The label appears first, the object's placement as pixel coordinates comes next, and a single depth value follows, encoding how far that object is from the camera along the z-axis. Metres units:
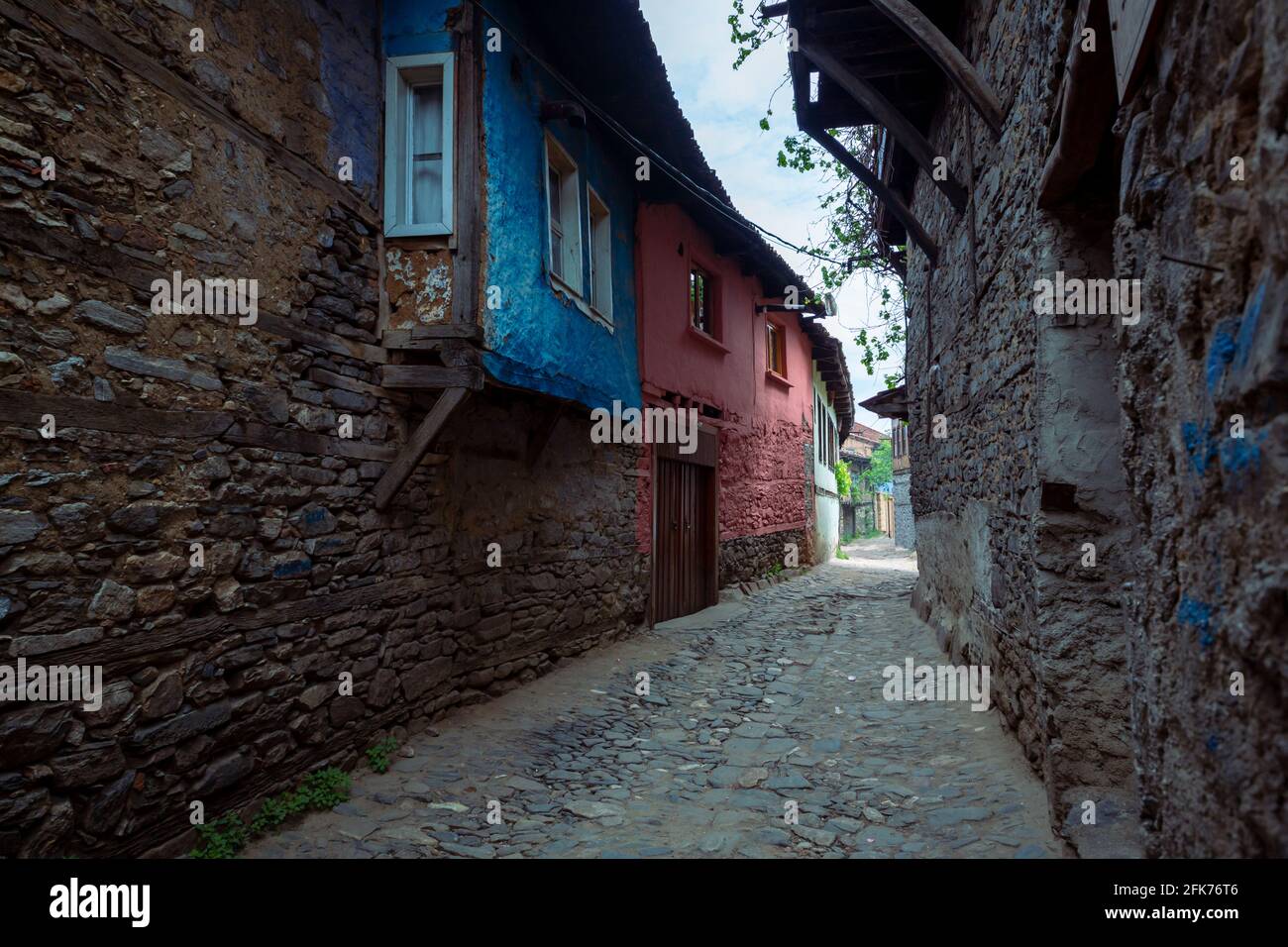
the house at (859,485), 29.72
